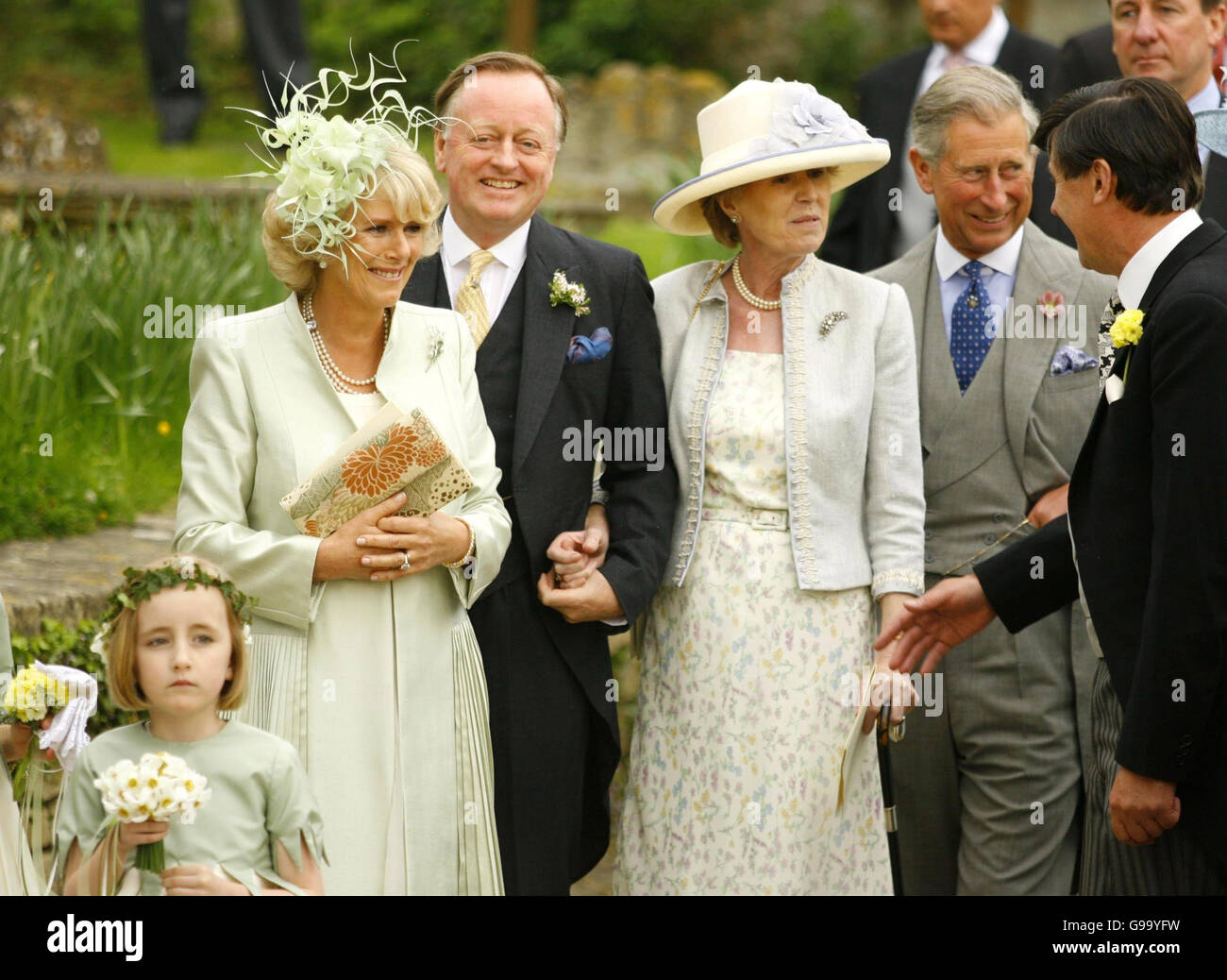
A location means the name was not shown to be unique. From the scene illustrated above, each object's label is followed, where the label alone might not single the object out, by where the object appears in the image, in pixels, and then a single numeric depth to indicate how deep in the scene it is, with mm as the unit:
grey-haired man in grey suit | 8305
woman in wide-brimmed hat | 7695
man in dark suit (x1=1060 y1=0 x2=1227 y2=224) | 9297
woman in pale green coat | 6699
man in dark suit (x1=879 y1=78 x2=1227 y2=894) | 6359
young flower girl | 6020
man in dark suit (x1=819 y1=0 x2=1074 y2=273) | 11219
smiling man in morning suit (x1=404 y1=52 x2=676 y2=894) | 7699
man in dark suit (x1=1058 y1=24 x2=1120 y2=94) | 10508
